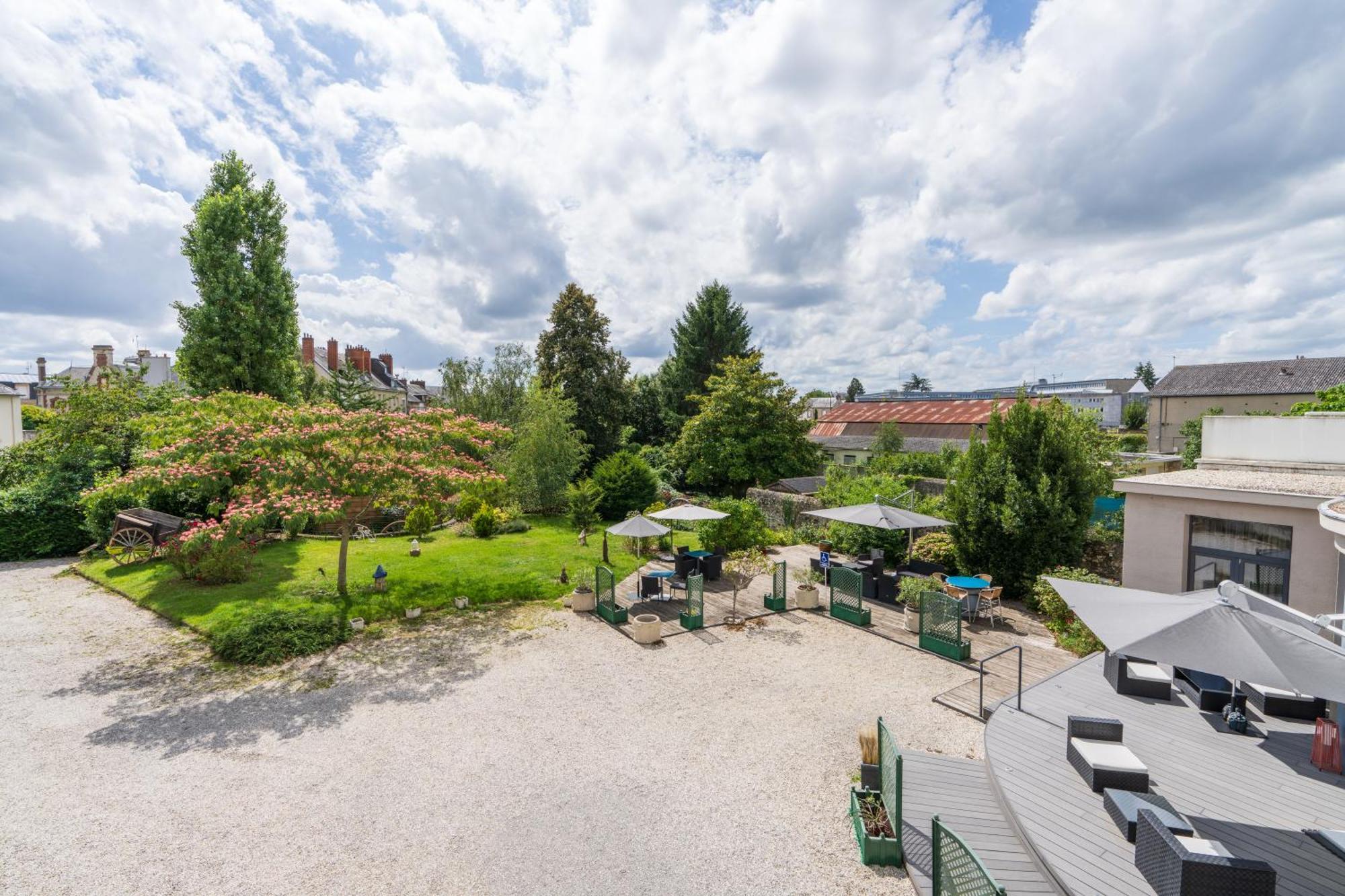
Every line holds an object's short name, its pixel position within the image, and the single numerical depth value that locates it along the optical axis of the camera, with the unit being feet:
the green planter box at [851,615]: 46.70
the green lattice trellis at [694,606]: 46.26
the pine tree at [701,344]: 158.51
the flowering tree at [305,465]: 41.60
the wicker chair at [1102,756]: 21.35
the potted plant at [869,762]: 24.20
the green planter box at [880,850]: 21.22
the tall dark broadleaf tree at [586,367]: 126.82
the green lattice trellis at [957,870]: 15.76
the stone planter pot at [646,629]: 43.55
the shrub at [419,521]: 80.12
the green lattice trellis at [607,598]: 47.88
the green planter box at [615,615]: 47.78
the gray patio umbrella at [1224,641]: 18.04
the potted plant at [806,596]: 51.24
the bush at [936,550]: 57.11
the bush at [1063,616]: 39.27
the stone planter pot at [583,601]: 50.96
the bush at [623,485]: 92.43
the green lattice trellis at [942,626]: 39.22
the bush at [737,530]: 65.16
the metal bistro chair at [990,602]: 45.68
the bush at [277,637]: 40.37
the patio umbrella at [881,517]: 50.88
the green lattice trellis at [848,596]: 46.85
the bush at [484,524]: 78.69
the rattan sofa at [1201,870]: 15.51
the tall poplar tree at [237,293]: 76.69
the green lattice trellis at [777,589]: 50.42
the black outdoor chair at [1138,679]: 28.71
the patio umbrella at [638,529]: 52.89
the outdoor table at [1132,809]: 18.54
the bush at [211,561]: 54.19
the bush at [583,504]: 82.69
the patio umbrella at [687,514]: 57.21
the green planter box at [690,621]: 46.29
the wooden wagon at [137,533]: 61.41
